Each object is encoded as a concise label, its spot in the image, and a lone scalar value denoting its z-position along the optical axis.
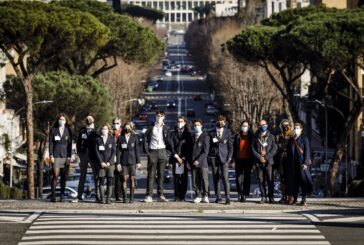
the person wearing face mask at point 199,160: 26.36
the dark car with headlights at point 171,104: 131.50
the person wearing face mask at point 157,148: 26.62
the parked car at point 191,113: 122.64
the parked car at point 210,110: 120.50
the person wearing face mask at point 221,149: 26.36
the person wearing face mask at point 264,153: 26.31
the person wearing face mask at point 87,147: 26.38
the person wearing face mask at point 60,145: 26.27
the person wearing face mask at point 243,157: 26.58
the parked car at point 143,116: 114.25
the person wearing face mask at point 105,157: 26.16
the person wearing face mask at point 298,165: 25.78
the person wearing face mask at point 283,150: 26.23
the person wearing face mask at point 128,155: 26.45
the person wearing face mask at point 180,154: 26.66
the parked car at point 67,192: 37.62
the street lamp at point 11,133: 60.81
